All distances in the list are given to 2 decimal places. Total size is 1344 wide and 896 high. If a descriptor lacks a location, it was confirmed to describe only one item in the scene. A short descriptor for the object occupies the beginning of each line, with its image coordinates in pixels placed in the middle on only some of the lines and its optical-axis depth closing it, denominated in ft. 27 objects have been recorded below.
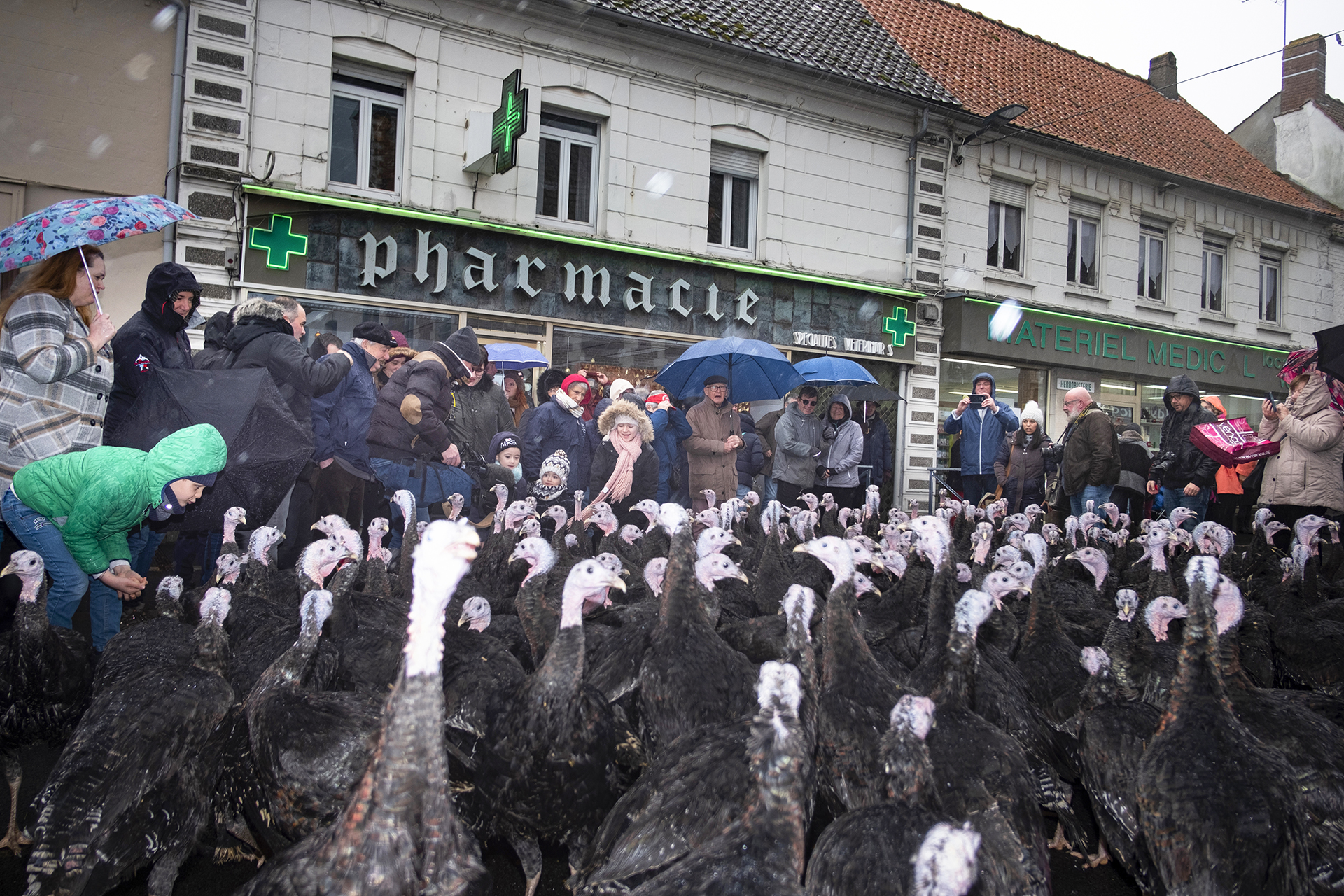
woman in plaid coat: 13.34
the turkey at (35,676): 12.12
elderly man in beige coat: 29.99
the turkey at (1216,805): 8.99
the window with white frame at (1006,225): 53.62
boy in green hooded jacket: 12.98
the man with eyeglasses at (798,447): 33.19
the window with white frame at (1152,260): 60.08
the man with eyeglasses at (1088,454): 31.27
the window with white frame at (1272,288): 67.31
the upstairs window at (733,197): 45.93
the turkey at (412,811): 7.39
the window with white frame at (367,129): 36.55
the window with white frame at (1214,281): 63.36
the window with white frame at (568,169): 41.29
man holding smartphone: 36.52
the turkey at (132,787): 9.41
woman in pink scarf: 27.25
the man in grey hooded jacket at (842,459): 34.81
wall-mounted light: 48.29
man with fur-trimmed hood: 18.81
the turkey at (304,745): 9.86
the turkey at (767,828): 7.82
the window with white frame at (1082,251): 56.85
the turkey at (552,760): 10.67
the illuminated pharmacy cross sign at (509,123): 34.71
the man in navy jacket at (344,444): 20.94
